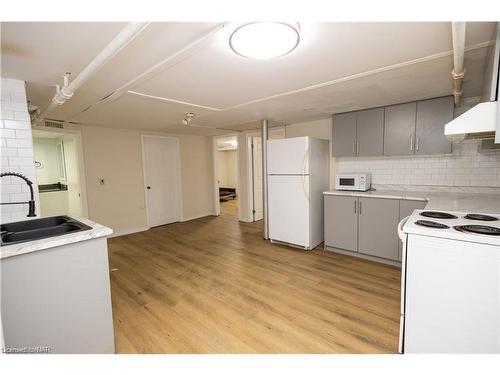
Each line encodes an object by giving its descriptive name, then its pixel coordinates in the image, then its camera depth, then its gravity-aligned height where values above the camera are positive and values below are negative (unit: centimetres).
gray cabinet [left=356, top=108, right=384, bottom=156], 330 +53
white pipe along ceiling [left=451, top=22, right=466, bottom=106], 119 +72
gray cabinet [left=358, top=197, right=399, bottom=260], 298 -79
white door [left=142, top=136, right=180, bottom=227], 511 -12
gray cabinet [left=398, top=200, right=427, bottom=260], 279 -48
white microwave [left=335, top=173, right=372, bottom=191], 344 -19
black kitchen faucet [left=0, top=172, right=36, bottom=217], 155 -21
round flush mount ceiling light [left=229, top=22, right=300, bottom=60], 131 +79
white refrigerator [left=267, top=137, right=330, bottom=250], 353 -29
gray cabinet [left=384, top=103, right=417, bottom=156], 305 +52
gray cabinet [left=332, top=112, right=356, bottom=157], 354 +54
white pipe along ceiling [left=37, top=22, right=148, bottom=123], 121 +75
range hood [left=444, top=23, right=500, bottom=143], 139 +31
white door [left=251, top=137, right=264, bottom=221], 547 -15
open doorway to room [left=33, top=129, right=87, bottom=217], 412 +6
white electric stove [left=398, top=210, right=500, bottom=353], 127 -71
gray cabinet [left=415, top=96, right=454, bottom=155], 283 +53
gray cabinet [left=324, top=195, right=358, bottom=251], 333 -78
